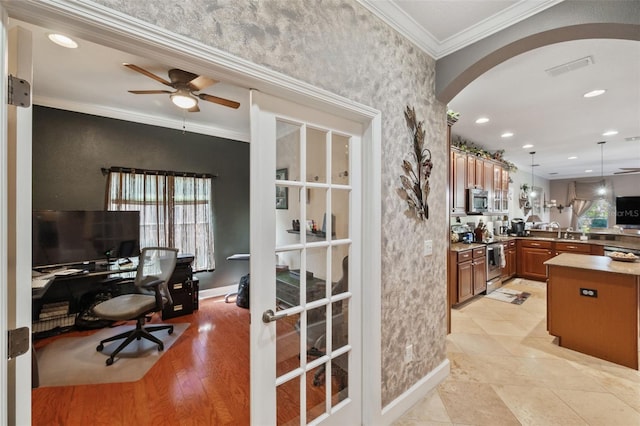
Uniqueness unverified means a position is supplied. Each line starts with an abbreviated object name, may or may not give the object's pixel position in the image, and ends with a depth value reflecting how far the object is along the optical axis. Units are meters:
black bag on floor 3.91
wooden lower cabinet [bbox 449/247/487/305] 3.89
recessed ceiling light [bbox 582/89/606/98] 2.90
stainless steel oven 4.63
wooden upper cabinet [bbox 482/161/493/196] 5.00
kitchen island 2.40
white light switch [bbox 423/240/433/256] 2.08
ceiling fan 2.43
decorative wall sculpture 1.90
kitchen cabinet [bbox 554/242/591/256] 4.83
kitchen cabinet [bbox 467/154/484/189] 4.57
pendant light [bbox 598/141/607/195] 6.52
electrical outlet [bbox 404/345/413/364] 1.92
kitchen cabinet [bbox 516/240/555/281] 5.35
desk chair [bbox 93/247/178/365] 2.56
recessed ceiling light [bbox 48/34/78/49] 2.03
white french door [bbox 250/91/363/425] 1.29
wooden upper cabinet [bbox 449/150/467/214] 4.19
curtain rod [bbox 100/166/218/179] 3.49
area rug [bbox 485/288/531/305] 4.32
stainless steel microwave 4.49
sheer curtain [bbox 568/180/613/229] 9.11
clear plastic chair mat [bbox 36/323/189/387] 2.27
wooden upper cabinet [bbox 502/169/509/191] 5.73
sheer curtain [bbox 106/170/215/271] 3.62
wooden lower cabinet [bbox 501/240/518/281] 5.27
